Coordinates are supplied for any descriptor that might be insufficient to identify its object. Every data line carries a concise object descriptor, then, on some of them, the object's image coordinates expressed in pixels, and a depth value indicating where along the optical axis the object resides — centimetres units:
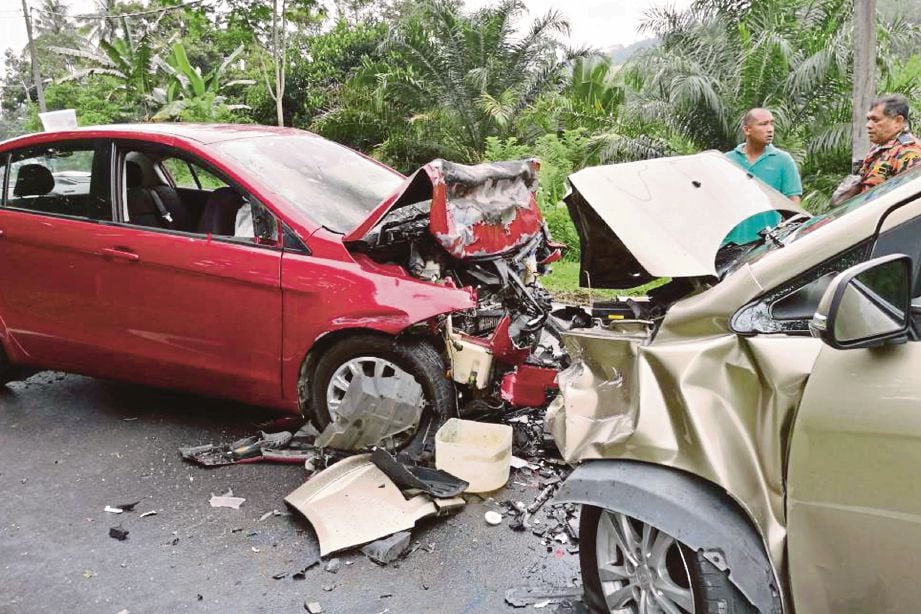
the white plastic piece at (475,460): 382
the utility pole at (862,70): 645
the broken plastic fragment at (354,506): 342
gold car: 179
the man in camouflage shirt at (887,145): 477
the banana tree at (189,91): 2091
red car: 404
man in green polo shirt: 538
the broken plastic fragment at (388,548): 330
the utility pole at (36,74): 2247
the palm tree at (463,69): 1595
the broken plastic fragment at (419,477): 370
